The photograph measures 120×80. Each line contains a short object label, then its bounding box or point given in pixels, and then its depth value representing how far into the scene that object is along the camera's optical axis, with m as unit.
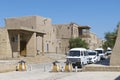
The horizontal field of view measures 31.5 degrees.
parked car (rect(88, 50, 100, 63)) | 26.86
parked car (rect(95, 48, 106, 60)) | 36.93
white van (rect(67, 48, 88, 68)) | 21.98
